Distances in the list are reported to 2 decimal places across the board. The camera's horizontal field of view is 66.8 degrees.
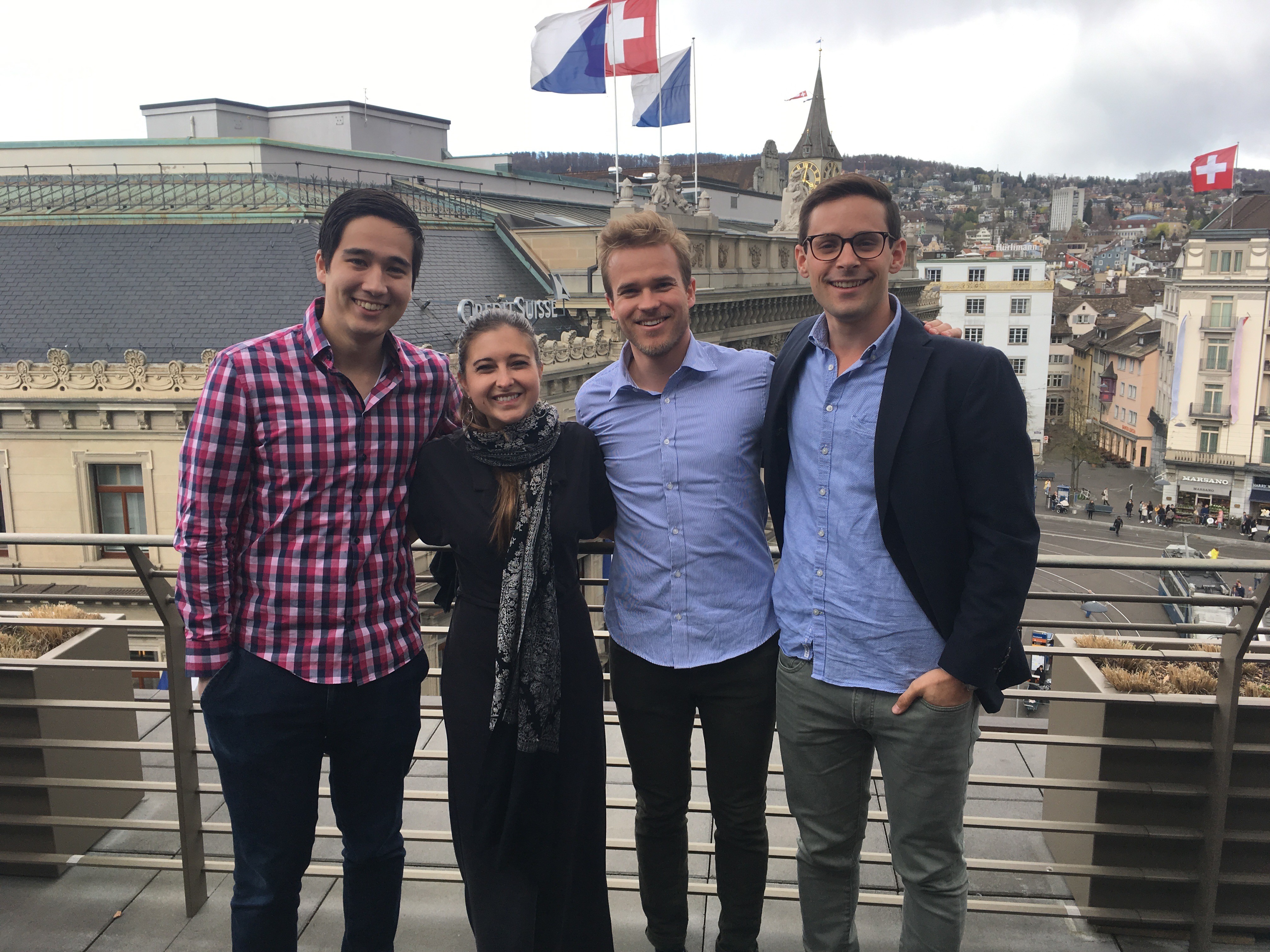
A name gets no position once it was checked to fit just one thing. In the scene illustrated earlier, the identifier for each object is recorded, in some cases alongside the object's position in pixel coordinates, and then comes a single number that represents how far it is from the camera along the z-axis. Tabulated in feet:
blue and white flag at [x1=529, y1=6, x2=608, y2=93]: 104.63
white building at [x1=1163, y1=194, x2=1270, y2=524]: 185.26
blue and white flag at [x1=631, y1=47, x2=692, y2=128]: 116.26
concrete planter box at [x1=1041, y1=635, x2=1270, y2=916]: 12.89
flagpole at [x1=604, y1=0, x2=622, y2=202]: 104.94
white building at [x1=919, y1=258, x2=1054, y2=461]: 266.57
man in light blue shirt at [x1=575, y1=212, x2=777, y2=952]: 10.84
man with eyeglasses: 9.42
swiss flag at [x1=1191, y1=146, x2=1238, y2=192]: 190.08
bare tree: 213.87
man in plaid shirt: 9.71
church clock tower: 254.06
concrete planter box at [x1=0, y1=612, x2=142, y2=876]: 14.35
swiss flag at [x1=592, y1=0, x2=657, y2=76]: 103.86
